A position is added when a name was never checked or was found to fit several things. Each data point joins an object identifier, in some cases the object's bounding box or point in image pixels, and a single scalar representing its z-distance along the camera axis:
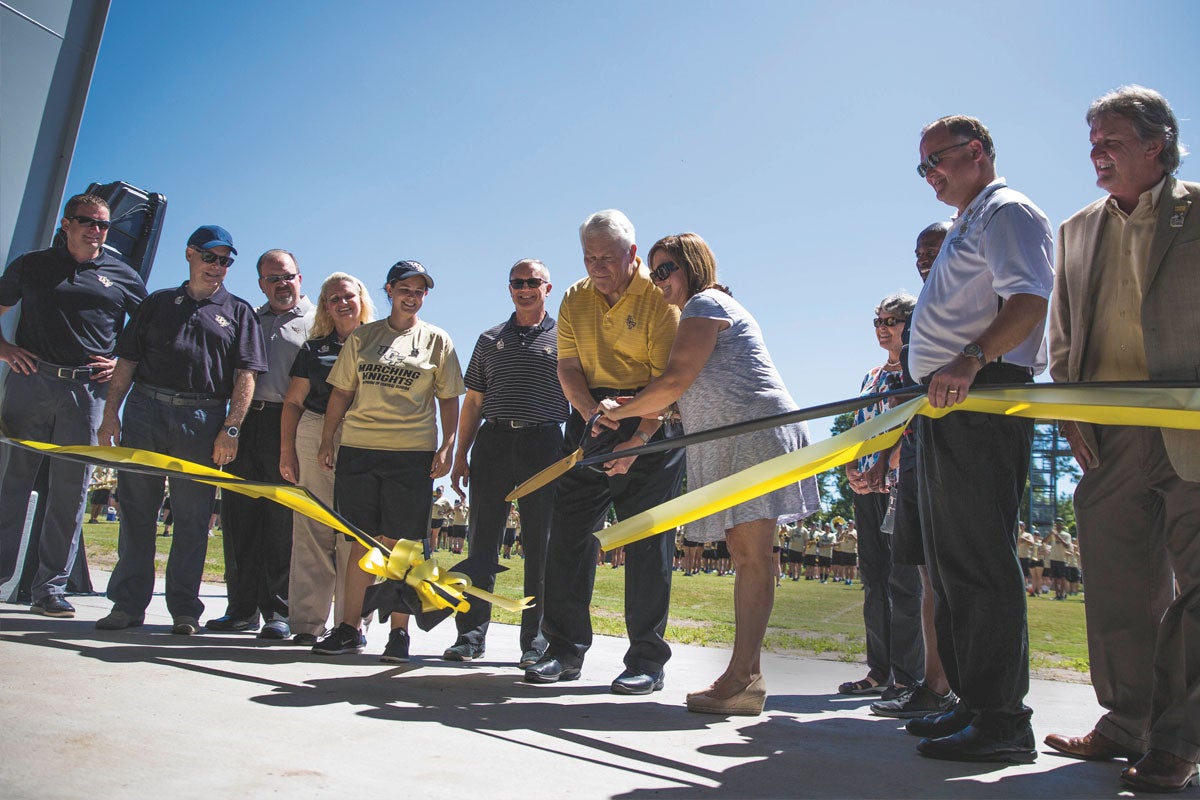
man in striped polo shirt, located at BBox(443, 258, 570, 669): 4.86
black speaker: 6.97
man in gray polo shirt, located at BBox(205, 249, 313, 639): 5.45
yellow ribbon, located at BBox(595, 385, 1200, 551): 2.53
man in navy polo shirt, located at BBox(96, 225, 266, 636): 4.95
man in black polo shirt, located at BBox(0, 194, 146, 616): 5.28
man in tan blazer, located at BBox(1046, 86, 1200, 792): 2.63
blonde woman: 5.03
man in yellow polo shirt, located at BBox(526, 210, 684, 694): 4.09
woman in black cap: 4.72
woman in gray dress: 3.43
